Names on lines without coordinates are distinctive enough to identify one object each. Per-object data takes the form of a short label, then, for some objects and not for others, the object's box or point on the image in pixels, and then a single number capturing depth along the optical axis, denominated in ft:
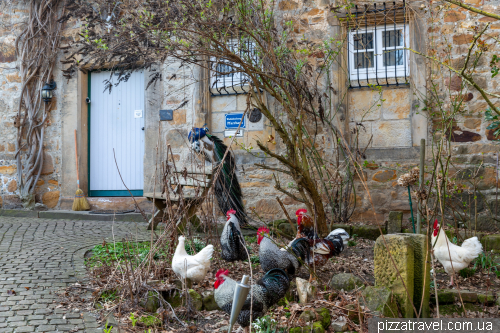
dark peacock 18.35
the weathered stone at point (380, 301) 8.39
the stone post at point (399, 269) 8.84
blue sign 23.26
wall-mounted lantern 26.30
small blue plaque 24.39
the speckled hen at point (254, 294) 8.64
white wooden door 26.71
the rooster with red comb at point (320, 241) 12.09
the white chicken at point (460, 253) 11.27
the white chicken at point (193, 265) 10.82
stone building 20.21
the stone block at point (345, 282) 10.37
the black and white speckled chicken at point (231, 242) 12.33
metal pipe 11.75
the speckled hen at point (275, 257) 10.71
